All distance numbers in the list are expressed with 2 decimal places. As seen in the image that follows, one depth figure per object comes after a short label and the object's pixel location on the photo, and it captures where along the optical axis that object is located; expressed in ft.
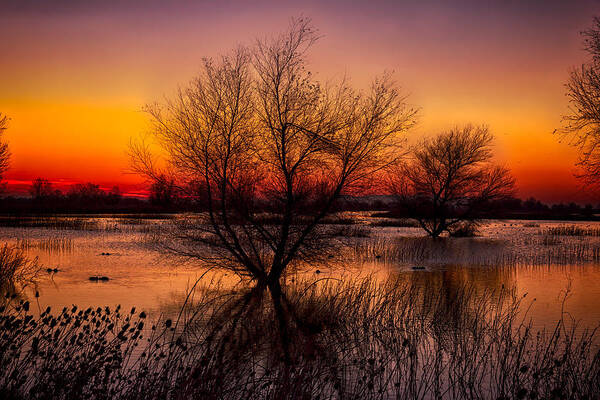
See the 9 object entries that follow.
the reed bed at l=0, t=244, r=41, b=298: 54.44
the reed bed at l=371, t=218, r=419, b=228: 191.21
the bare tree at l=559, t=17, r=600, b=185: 57.88
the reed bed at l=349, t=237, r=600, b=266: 87.56
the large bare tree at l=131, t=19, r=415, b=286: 55.21
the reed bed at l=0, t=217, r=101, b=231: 151.12
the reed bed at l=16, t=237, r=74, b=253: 94.43
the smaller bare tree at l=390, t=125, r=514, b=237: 140.56
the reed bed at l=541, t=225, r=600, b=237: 148.27
